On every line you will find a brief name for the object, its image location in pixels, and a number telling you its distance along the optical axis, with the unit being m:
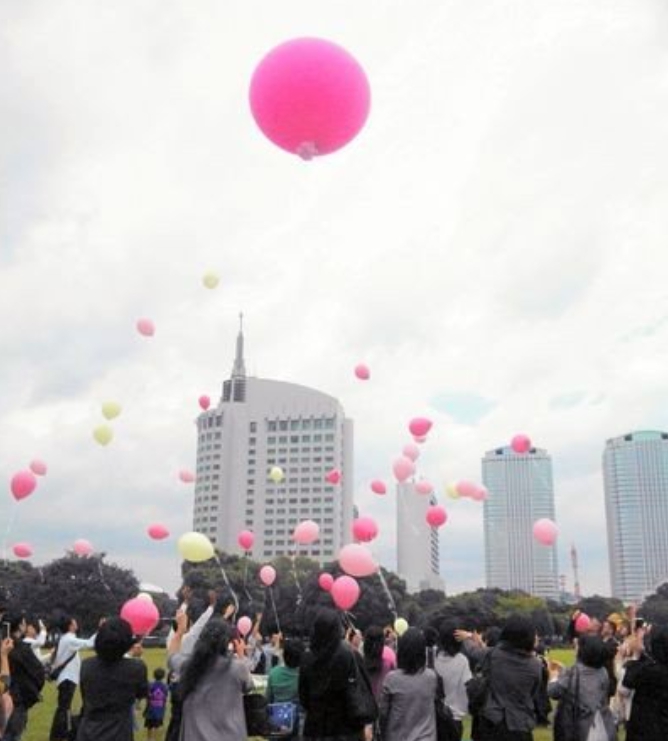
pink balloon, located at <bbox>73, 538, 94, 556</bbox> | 10.70
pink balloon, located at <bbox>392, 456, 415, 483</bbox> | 10.93
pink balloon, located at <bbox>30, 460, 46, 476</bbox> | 10.20
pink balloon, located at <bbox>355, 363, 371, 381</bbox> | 10.89
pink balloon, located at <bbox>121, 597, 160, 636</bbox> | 6.28
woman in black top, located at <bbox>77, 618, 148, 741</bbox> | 3.48
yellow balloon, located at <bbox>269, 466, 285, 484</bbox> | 14.95
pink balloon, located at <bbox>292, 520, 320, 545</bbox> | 11.16
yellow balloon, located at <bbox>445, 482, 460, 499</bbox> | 10.70
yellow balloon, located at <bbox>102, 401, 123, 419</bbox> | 10.50
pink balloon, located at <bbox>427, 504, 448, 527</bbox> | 10.42
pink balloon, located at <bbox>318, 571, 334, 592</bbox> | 11.12
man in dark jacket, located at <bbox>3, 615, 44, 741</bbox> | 4.70
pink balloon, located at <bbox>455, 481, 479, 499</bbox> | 10.52
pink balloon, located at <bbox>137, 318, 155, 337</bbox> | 9.83
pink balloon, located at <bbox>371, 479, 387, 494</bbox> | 11.70
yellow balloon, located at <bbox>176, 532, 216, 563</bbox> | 7.85
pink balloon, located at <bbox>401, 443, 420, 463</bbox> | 11.38
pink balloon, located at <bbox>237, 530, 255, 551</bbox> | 12.33
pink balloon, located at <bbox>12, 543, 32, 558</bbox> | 11.17
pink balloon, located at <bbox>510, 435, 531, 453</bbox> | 10.23
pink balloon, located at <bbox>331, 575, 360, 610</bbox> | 7.64
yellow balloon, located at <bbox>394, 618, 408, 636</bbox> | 10.77
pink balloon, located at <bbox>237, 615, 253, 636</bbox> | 10.15
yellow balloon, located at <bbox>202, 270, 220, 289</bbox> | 9.67
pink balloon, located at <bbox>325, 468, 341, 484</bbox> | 14.43
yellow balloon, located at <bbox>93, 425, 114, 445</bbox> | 10.47
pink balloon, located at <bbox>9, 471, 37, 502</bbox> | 9.33
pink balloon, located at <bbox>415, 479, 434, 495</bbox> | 12.31
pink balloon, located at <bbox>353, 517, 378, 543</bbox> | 10.50
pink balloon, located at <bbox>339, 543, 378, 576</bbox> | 7.75
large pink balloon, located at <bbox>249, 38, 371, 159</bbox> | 4.35
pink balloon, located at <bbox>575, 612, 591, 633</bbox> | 6.20
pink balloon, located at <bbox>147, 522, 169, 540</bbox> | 10.91
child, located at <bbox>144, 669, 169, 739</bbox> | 6.90
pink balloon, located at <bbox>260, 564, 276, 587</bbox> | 12.59
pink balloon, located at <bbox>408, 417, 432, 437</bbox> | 10.92
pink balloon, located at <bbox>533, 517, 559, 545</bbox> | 9.00
